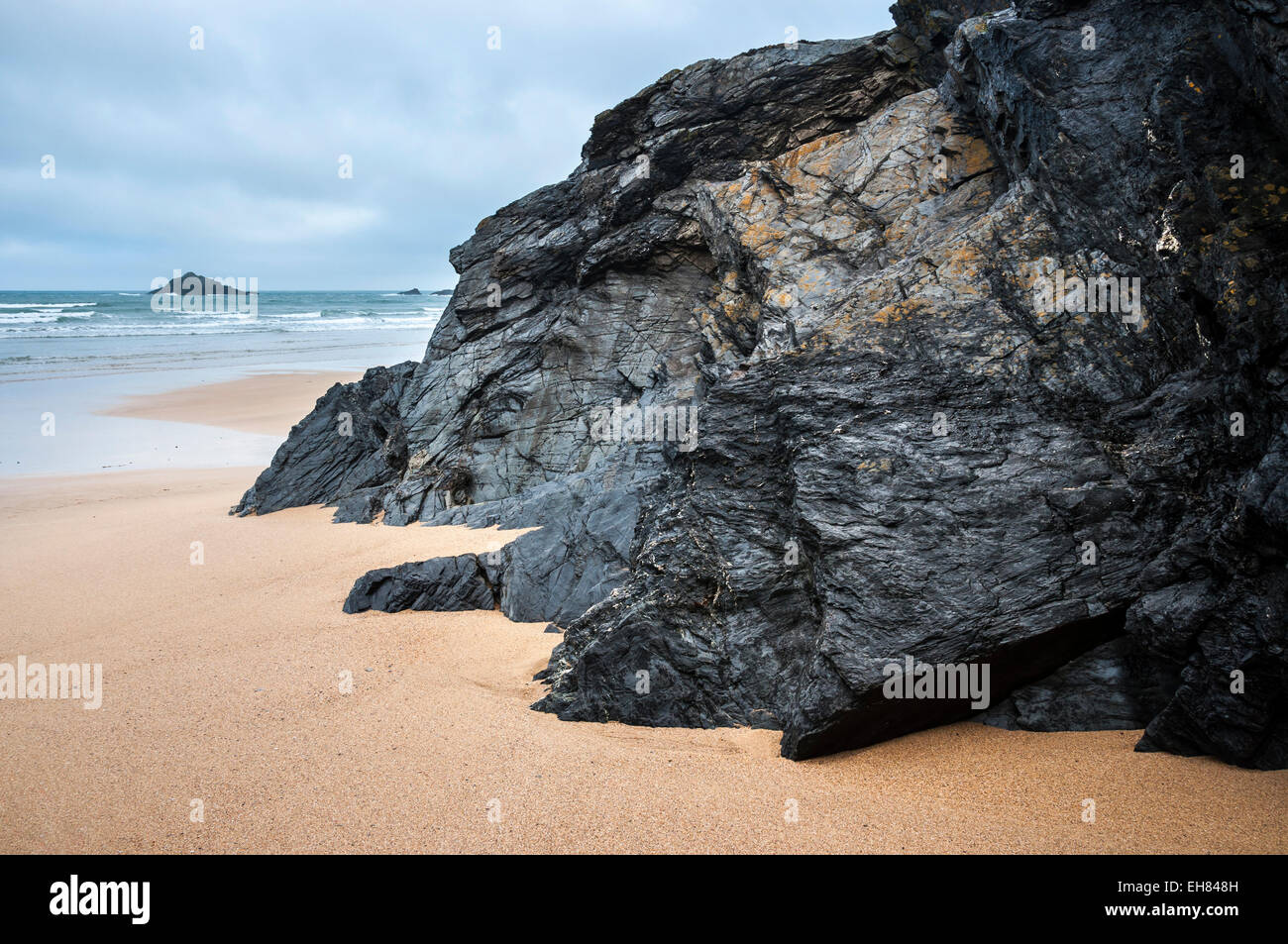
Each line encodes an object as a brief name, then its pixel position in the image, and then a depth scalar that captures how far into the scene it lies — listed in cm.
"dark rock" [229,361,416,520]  1506
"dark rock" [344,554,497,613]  905
